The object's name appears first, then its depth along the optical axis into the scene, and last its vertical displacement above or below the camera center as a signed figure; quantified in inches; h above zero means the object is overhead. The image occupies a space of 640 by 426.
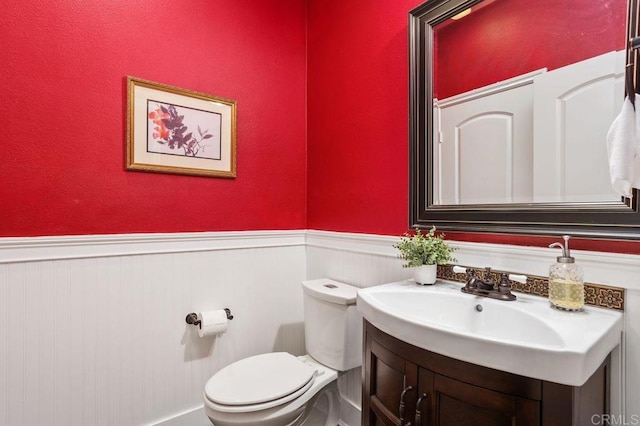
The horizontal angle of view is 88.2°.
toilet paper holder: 64.9 -20.9
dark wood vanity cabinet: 26.7 -16.7
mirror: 37.9 +14.0
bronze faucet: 41.5 -9.5
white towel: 31.8 +6.3
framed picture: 60.3 +16.2
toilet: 48.4 -27.0
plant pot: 50.0 -9.1
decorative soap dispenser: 35.7 -7.5
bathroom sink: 26.1 -11.6
